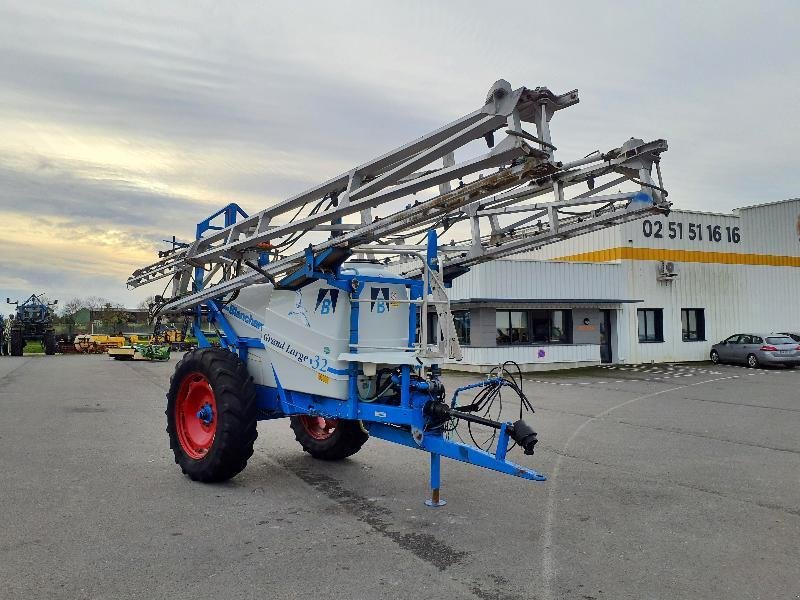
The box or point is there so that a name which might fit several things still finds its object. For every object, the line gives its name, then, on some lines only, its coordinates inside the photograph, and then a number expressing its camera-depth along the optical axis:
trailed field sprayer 5.22
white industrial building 22.52
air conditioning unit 26.14
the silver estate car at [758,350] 23.25
